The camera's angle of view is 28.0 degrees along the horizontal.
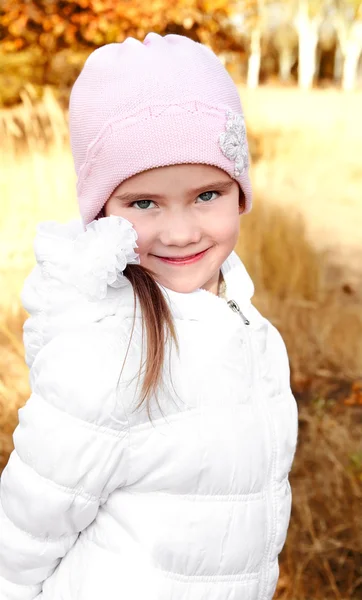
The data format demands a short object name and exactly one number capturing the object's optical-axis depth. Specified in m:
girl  1.32
